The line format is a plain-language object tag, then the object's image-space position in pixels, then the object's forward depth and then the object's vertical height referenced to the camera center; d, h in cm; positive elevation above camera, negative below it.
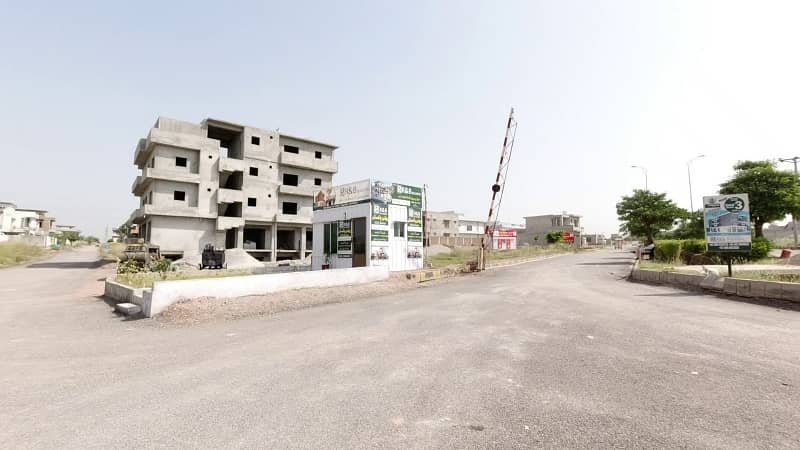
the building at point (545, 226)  9288 +444
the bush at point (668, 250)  2280 -54
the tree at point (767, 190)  2636 +391
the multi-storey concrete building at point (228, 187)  3488 +643
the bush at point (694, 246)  2113 -25
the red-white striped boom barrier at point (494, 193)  2389 +387
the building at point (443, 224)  8112 +483
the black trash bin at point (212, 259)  2666 -101
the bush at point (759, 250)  2012 -49
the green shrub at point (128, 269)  1689 -110
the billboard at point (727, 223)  1333 +73
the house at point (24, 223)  7325 +595
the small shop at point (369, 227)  2131 +114
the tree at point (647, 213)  3469 +285
